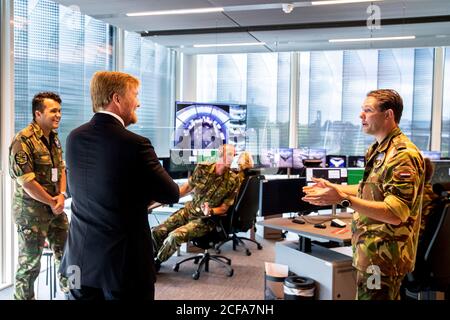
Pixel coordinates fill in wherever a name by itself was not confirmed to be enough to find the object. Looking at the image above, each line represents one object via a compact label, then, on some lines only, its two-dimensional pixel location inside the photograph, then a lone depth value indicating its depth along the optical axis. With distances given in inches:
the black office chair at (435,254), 89.7
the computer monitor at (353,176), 142.2
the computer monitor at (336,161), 229.0
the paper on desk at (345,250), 111.8
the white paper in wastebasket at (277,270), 113.5
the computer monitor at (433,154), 213.2
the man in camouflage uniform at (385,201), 69.7
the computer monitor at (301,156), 222.7
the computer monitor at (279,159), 222.2
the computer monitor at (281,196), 126.3
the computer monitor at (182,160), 196.5
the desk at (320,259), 102.3
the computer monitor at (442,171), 140.5
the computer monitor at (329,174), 139.6
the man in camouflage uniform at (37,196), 98.6
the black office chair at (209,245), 148.4
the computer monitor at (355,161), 226.5
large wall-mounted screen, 211.8
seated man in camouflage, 146.6
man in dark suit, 57.1
